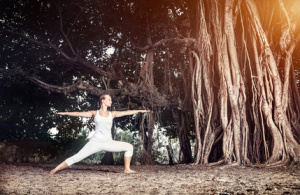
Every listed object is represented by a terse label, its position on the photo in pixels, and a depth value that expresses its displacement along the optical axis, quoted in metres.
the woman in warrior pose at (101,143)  3.37
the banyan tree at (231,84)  4.21
